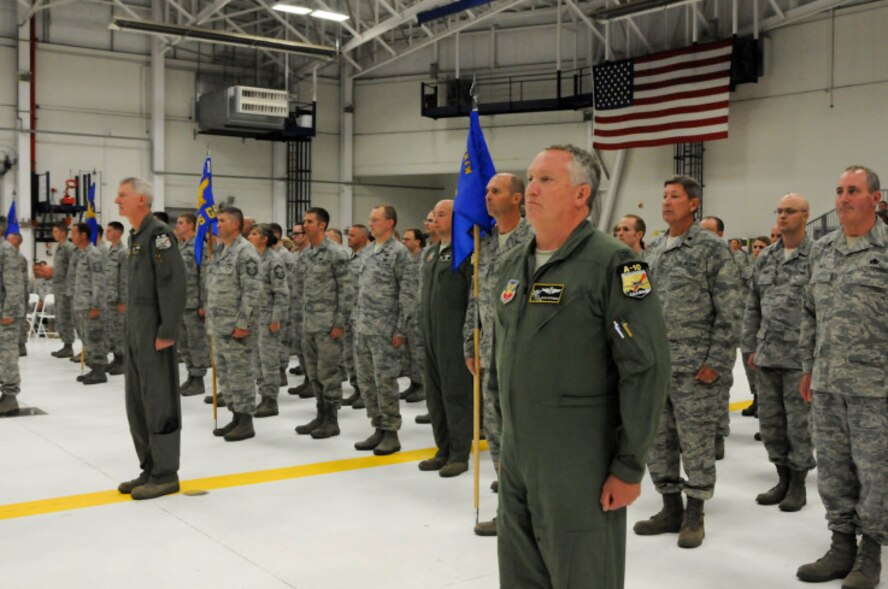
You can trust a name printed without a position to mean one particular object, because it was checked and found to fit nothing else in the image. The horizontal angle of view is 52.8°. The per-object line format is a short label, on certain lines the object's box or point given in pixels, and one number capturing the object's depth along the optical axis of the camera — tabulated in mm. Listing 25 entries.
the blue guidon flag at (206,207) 7883
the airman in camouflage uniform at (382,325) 6137
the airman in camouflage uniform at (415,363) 8359
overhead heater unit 18047
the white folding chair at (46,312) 14451
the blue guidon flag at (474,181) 4766
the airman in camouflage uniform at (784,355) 4914
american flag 15695
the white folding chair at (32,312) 14245
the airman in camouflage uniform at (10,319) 7301
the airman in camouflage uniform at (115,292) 9828
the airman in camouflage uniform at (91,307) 9711
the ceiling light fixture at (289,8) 14500
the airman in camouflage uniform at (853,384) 3676
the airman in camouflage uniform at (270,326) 7641
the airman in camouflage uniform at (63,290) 11500
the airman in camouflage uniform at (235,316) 6691
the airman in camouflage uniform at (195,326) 8898
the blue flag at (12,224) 13078
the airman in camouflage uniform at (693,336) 4258
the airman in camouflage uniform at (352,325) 7949
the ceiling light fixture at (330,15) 15383
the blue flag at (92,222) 11340
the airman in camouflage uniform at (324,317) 6789
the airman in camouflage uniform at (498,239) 4590
